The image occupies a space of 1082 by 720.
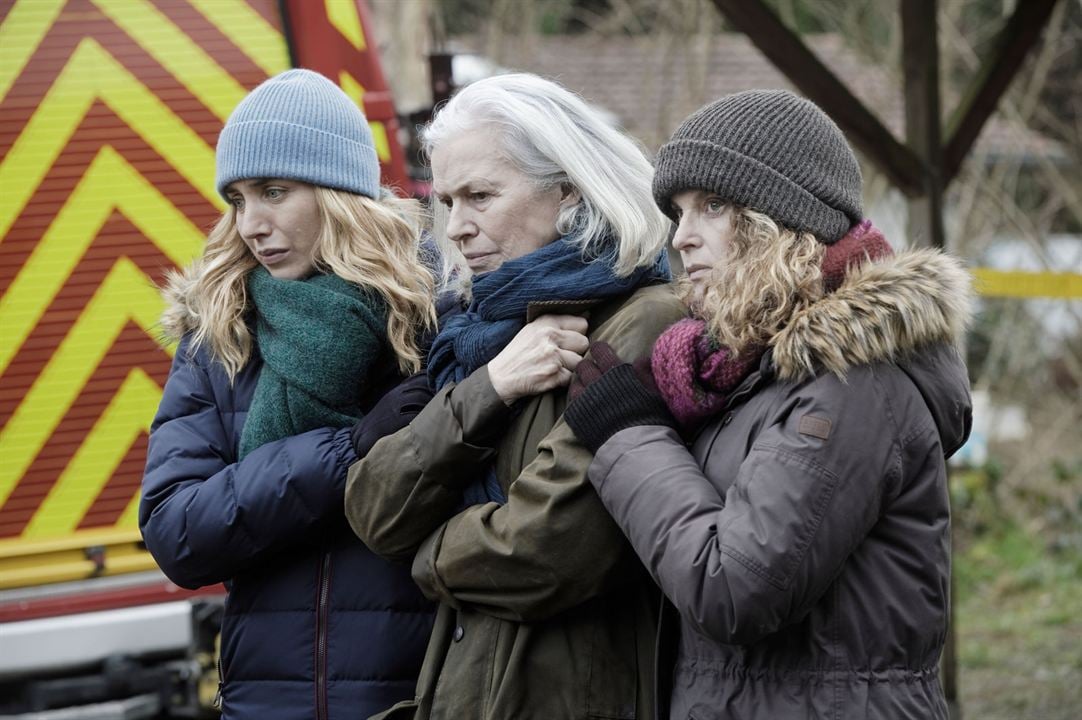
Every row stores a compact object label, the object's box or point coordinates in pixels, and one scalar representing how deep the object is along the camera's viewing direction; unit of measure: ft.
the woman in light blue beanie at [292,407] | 16.51
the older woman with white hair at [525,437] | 14.35
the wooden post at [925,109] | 33.94
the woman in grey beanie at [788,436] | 12.68
